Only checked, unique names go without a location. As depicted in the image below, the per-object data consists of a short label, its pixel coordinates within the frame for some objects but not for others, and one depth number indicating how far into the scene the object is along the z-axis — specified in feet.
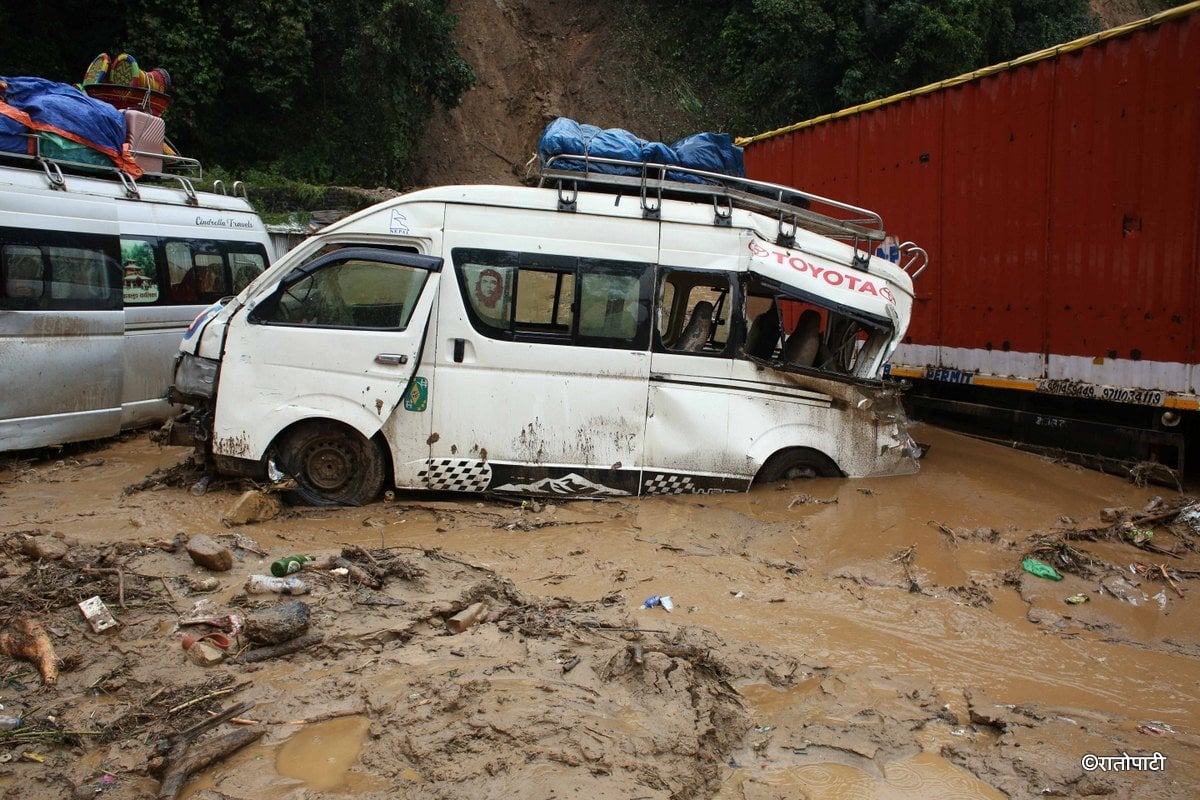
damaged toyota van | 19.52
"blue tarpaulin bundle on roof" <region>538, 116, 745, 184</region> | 20.99
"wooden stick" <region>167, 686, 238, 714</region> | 10.89
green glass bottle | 14.92
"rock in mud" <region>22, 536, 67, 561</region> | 14.71
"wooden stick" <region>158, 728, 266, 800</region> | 9.59
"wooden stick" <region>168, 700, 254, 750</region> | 10.30
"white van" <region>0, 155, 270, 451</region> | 23.30
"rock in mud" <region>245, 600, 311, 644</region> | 12.48
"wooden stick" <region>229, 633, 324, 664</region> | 12.26
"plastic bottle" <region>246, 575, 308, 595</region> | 14.06
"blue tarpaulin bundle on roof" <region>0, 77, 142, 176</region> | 24.73
